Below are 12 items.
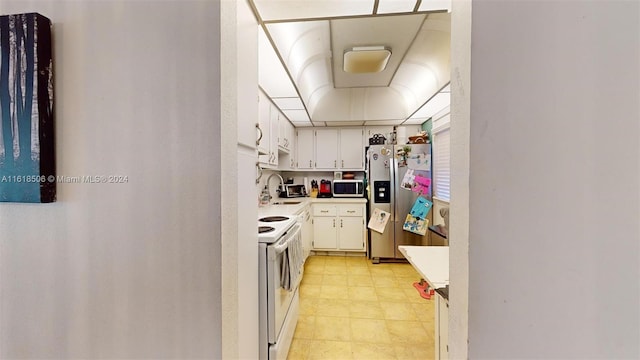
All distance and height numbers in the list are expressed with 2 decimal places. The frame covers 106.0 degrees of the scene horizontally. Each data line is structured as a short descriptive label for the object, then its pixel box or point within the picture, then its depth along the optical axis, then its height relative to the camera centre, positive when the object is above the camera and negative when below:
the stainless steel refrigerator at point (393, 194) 3.64 -0.27
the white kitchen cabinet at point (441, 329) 1.15 -0.77
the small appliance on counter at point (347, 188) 4.12 -0.20
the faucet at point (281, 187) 4.12 -0.18
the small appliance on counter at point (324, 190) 4.27 -0.24
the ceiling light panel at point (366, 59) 2.07 +1.07
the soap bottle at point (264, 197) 3.30 -0.29
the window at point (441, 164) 3.32 +0.18
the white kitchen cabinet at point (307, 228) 3.25 -0.76
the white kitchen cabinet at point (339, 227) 3.86 -0.82
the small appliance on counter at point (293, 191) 4.09 -0.25
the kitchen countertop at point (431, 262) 1.06 -0.45
